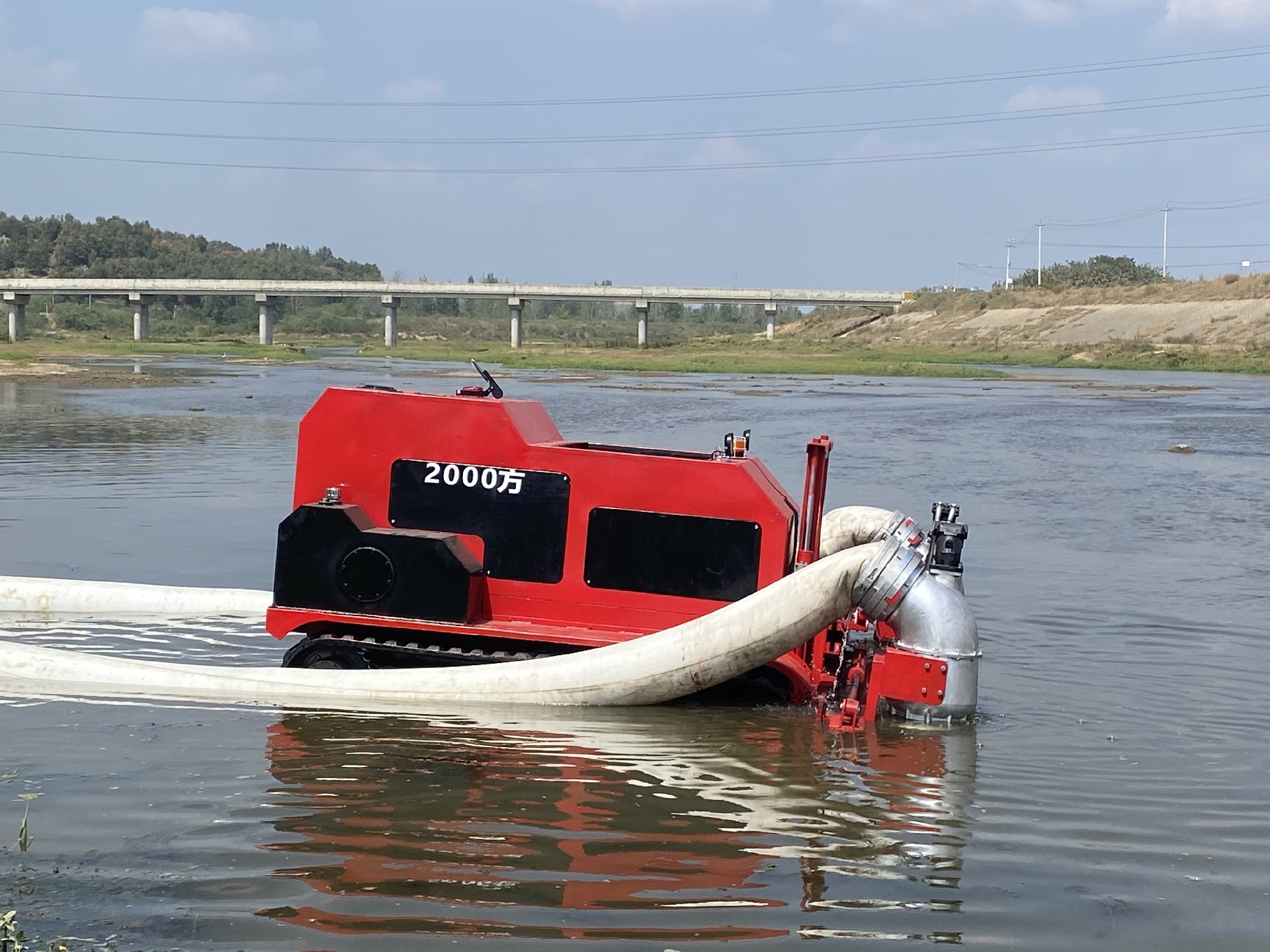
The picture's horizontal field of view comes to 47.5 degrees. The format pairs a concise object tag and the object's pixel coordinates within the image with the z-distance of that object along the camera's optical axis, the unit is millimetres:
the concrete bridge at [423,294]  101062
